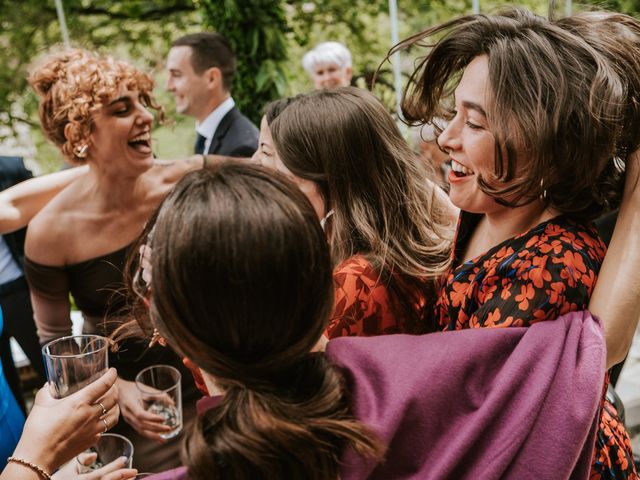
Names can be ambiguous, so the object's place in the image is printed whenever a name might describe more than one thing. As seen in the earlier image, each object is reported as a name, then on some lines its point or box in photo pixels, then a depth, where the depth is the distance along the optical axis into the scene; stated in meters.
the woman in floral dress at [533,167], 1.11
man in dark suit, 4.03
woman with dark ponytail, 0.83
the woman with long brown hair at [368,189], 1.50
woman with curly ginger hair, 2.16
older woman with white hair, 4.66
